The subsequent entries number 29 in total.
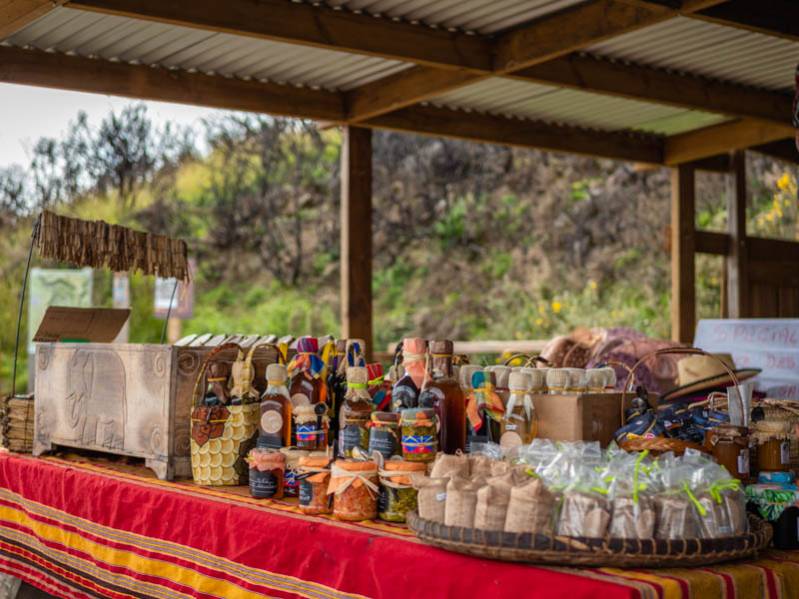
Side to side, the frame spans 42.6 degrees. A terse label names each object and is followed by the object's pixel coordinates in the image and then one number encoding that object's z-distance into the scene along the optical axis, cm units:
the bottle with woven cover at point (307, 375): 257
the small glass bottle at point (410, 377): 235
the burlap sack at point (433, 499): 186
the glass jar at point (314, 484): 220
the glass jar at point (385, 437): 219
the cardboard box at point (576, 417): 219
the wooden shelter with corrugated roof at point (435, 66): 468
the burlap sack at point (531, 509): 172
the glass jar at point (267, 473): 238
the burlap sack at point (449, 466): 195
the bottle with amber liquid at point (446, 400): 232
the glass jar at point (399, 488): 209
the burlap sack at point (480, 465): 194
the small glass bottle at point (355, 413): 230
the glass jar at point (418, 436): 215
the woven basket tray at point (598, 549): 167
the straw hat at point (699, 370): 463
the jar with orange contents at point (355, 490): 212
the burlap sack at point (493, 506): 176
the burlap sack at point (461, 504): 180
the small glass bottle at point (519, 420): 223
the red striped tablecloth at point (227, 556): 170
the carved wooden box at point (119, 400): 274
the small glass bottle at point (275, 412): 249
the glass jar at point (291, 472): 238
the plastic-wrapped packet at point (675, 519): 171
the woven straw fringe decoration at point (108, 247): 328
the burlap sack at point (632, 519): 170
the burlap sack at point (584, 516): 171
